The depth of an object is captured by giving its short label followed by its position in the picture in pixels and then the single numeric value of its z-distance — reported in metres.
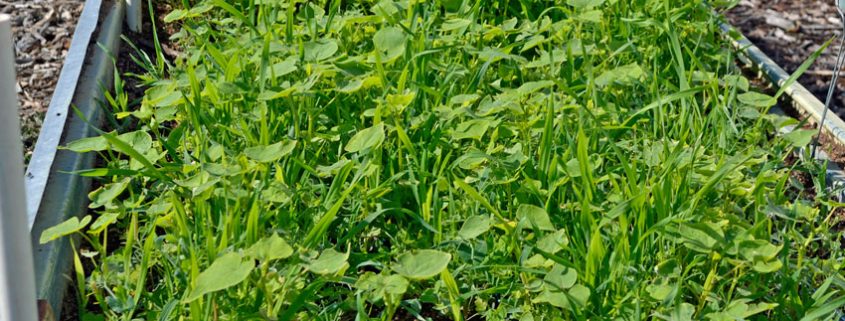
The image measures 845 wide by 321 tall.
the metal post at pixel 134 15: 3.71
